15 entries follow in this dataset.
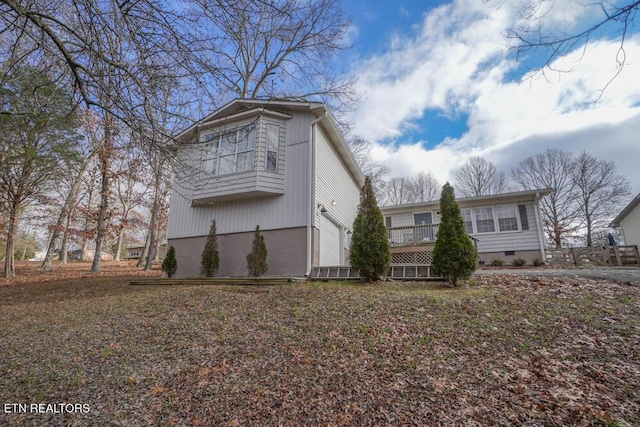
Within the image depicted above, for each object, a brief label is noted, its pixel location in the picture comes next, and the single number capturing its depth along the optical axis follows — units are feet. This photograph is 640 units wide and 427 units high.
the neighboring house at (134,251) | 98.58
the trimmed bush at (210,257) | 32.35
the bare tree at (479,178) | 89.15
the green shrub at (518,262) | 42.06
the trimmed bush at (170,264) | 35.22
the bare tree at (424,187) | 100.01
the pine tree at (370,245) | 26.32
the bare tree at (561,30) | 8.31
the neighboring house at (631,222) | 53.21
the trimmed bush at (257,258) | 30.42
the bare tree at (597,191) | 75.97
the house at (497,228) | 43.88
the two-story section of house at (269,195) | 31.01
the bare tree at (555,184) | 78.33
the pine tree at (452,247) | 22.71
